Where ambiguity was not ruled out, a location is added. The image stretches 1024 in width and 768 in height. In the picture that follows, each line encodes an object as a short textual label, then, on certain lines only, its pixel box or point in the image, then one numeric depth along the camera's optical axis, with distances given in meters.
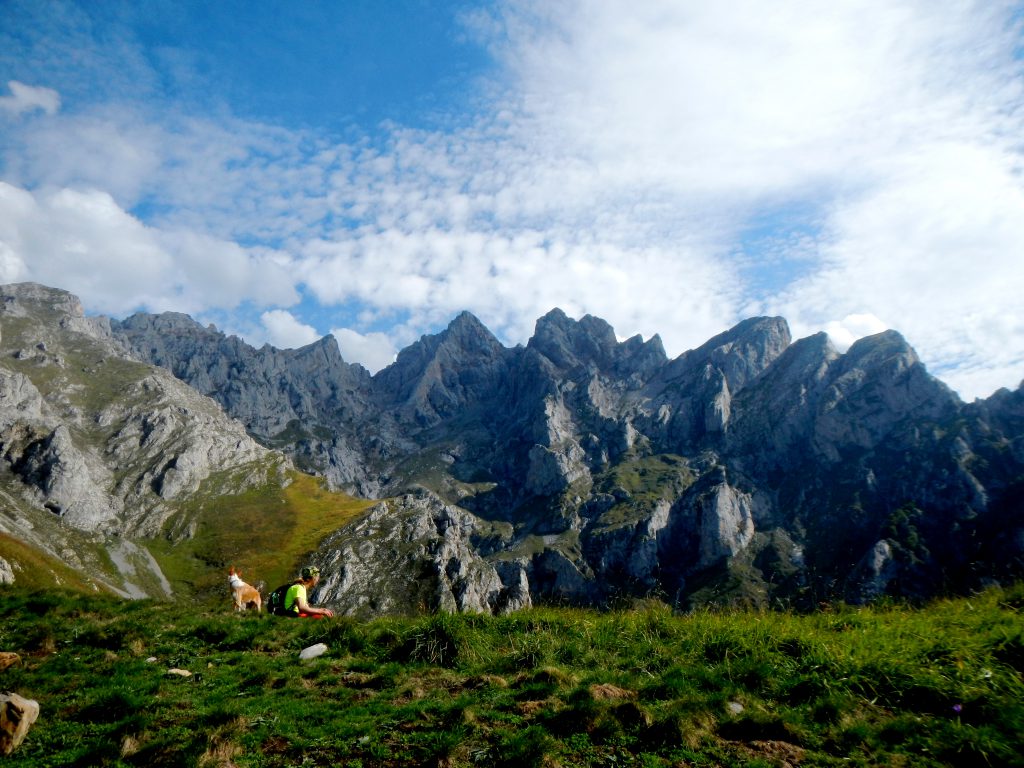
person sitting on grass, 22.94
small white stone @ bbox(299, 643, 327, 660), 15.80
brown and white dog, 26.18
